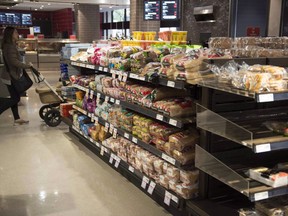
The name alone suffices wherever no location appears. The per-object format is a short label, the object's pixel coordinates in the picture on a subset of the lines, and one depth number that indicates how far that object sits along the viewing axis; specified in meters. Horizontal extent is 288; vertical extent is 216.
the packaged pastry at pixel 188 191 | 2.91
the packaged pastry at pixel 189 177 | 2.92
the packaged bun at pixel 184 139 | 3.00
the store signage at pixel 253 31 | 6.74
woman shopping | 6.14
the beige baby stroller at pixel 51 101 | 6.36
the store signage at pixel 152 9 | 8.88
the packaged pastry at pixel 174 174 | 3.08
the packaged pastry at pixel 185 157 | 2.98
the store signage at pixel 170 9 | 8.80
